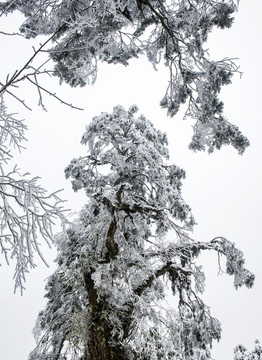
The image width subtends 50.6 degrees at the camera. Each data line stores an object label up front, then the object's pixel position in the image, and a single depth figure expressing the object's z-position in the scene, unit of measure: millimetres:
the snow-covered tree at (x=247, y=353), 18656
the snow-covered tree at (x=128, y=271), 5738
